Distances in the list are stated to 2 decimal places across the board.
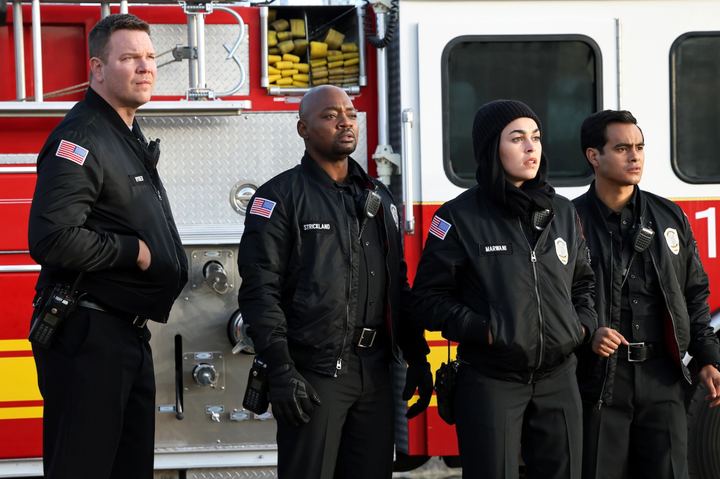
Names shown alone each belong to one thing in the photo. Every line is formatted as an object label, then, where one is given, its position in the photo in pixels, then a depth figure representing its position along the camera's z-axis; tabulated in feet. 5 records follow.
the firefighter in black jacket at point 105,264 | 16.72
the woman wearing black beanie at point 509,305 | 17.02
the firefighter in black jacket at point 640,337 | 19.58
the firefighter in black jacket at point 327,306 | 17.81
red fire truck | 24.35
